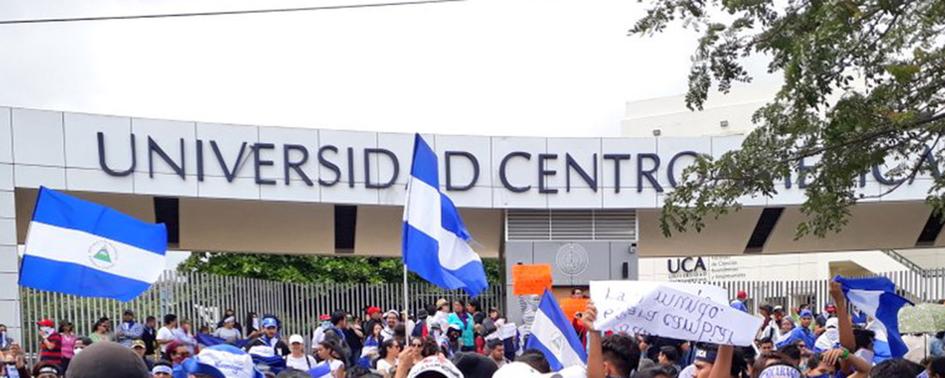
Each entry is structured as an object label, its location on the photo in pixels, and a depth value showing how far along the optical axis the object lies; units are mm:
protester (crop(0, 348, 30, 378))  15352
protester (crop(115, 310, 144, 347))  19692
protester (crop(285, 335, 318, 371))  13875
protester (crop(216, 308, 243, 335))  21961
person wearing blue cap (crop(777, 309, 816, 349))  15339
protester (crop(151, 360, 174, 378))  8544
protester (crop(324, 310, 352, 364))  13906
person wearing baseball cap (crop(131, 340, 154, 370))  15312
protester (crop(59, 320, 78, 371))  17844
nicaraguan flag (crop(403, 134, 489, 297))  11117
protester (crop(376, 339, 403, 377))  12973
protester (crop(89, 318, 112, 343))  20062
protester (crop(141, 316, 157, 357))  20453
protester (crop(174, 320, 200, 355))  16638
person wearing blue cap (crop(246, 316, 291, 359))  17281
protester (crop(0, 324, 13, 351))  17778
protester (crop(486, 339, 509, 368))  14719
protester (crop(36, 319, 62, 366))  17266
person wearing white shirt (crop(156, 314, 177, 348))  18828
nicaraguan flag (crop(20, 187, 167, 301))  11648
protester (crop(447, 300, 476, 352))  21084
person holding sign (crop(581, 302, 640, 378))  7426
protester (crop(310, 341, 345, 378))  11477
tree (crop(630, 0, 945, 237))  10383
